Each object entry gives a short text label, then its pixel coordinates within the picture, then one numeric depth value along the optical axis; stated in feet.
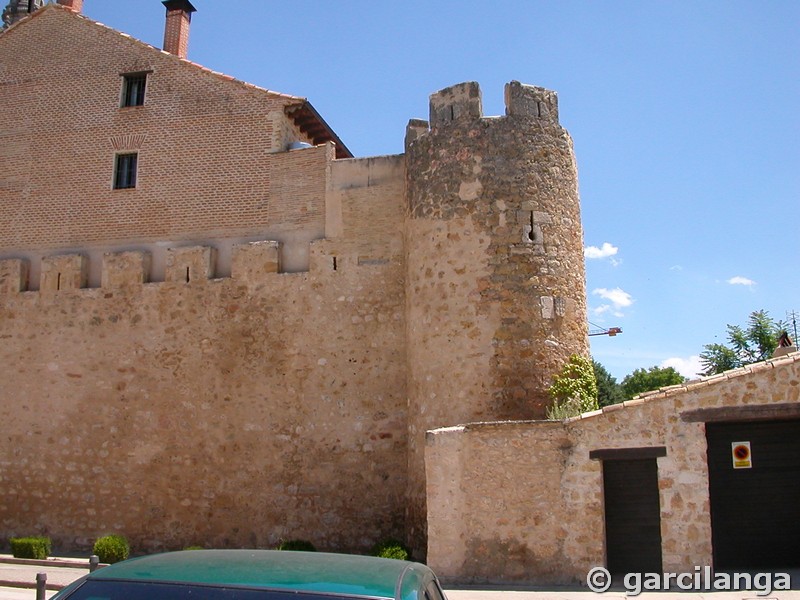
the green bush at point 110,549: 43.91
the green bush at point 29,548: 44.86
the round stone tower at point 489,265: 39.88
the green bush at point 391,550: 38.01
